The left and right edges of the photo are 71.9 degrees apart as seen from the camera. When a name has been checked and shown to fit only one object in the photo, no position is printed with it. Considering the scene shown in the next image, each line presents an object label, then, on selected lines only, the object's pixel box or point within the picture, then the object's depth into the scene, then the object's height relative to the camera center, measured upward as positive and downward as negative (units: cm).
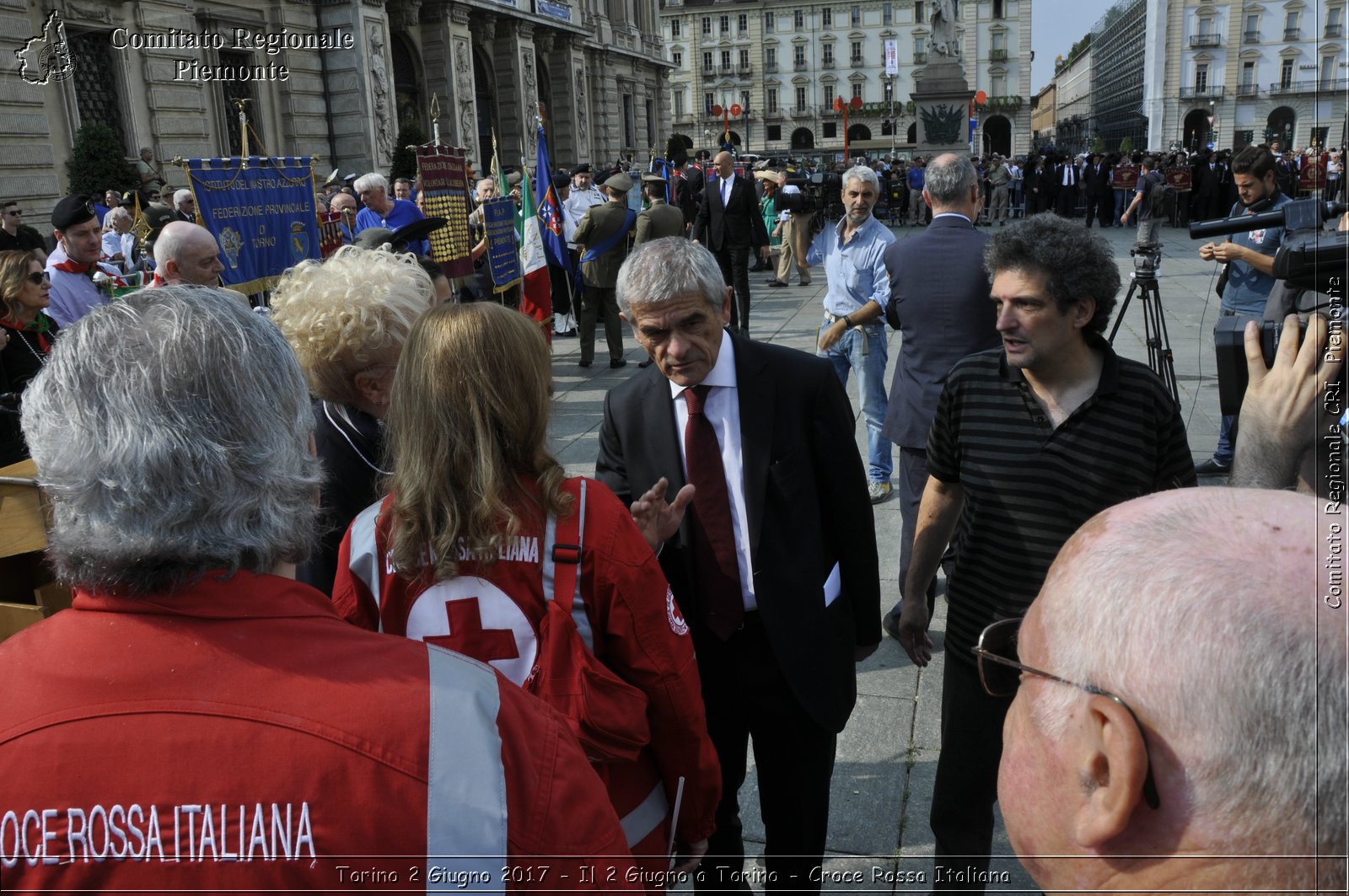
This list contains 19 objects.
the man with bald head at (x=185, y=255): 440 -2
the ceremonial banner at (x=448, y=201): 898 +36
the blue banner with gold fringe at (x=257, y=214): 684 +25
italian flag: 1041 -43
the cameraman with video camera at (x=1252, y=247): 546 -26
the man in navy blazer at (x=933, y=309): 401 -39
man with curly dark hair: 228 -58
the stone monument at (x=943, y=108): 2291 +262
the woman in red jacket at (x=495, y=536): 164 -52
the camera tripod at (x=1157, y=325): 486 -63
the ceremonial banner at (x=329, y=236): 962 +8
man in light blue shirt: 555 -49
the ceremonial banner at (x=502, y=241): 984 -5
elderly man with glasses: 83 -46
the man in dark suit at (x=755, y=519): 228 -72
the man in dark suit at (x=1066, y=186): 2411 +63
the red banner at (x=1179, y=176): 2108 +67
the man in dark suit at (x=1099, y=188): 2275 +53
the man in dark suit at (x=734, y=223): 1130 +4
